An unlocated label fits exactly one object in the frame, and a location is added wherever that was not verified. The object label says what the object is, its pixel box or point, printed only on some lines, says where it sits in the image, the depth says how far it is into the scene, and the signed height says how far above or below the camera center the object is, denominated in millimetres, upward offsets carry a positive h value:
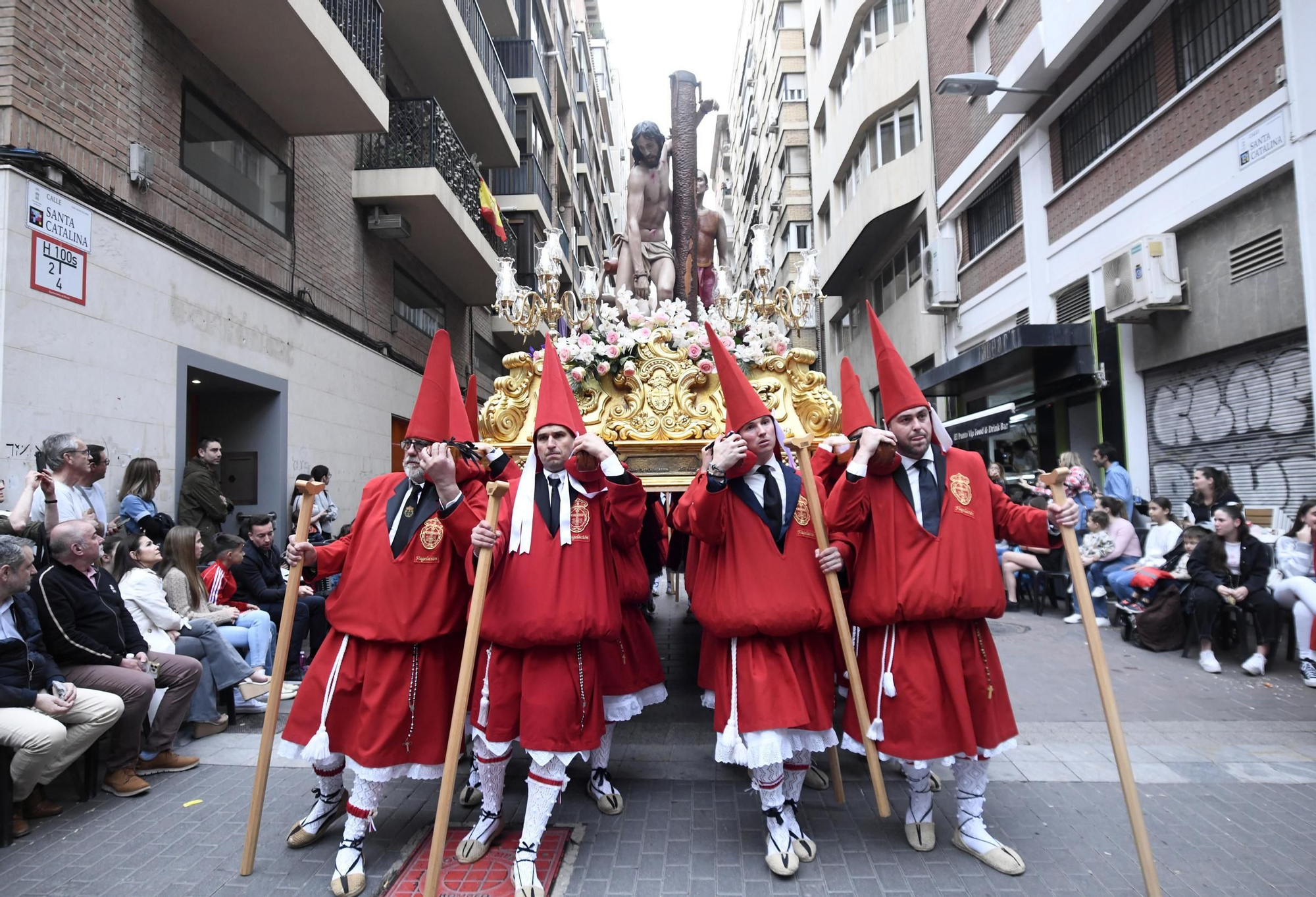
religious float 5152 +717
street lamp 11219 +5989
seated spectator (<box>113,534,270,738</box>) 4898 -887
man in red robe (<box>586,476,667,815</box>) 3863 -961
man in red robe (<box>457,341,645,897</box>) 3154 -515
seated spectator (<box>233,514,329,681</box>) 6371 -775
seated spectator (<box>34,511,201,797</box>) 3984 -753
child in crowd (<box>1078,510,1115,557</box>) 8211 -728
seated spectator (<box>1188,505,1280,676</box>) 6215 -937
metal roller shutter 7395 +524
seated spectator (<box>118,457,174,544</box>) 5930 +3
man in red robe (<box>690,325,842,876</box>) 3154 -554
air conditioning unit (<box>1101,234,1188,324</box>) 8727 +2302
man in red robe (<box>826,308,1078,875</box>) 3146 -501
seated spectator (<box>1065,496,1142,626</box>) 8117 -761
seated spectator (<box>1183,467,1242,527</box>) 7309 -162
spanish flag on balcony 14234 +5412
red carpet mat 3049 -1613
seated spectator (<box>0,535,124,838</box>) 3568 -1012
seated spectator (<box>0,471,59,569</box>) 4406 -74
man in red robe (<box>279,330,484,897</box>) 3193 -642
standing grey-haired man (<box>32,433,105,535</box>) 4887 +235
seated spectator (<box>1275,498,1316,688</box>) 5812 -871
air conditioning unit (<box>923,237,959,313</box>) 15414 +4222
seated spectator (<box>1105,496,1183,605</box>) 7570 -735
